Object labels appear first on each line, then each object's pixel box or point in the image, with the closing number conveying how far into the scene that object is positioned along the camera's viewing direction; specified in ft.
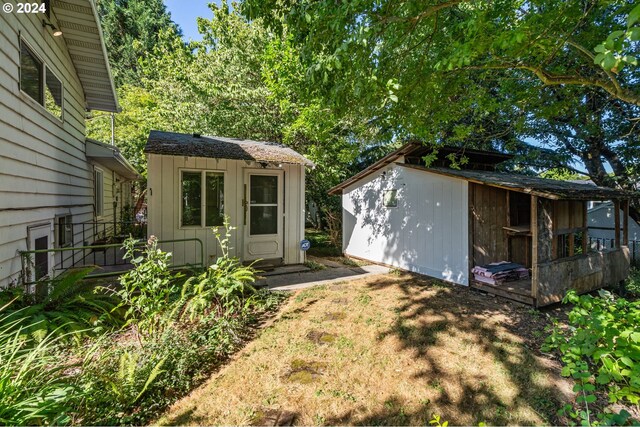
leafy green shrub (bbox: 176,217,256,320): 14.08
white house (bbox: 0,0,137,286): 13.26
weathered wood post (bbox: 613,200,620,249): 25.97
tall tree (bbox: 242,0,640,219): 13.23
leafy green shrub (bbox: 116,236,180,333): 12.53
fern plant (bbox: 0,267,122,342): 11.20
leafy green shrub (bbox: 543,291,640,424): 7.93
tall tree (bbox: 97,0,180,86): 73.15
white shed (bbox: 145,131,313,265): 21.34
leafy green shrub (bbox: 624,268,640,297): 24.08
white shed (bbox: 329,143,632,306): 19.86
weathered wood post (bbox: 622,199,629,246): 26.61
